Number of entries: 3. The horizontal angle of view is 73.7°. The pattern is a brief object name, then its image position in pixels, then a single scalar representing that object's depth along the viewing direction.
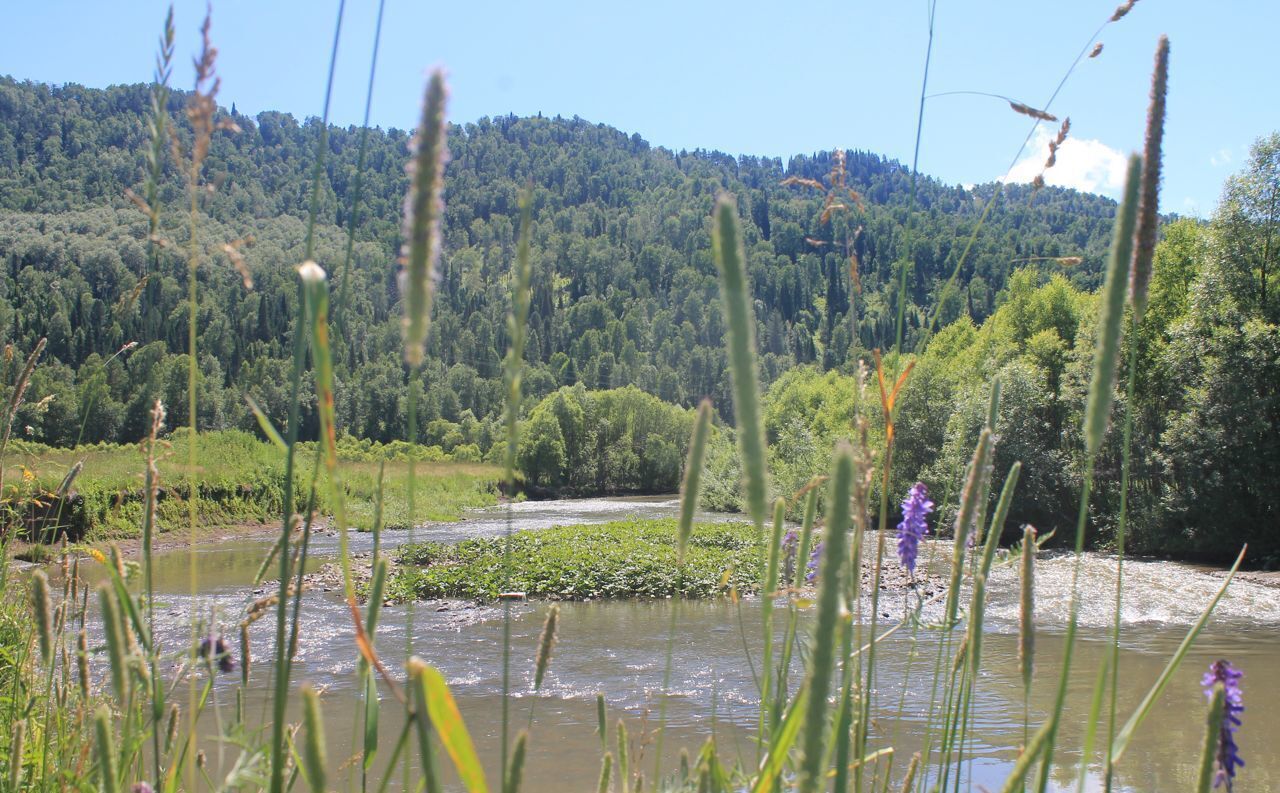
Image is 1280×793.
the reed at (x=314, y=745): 0.70
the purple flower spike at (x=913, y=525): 2.37
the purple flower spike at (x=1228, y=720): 1.63
